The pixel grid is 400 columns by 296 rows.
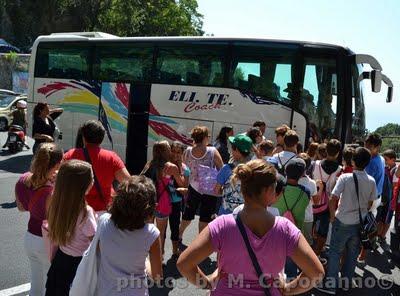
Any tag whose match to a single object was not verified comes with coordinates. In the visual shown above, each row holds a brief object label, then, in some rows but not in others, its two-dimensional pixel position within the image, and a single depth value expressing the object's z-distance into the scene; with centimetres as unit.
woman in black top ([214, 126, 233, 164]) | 794
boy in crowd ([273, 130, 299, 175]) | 556
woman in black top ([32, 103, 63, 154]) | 878
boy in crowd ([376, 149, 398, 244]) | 702
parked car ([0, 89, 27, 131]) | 2159
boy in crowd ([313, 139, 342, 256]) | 598
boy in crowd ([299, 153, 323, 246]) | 502
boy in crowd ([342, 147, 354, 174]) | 566
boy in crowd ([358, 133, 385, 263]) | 648
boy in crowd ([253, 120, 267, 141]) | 884
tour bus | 1012
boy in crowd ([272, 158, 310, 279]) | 456
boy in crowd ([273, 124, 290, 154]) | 703
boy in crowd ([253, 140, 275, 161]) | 600
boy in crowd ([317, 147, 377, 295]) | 510
